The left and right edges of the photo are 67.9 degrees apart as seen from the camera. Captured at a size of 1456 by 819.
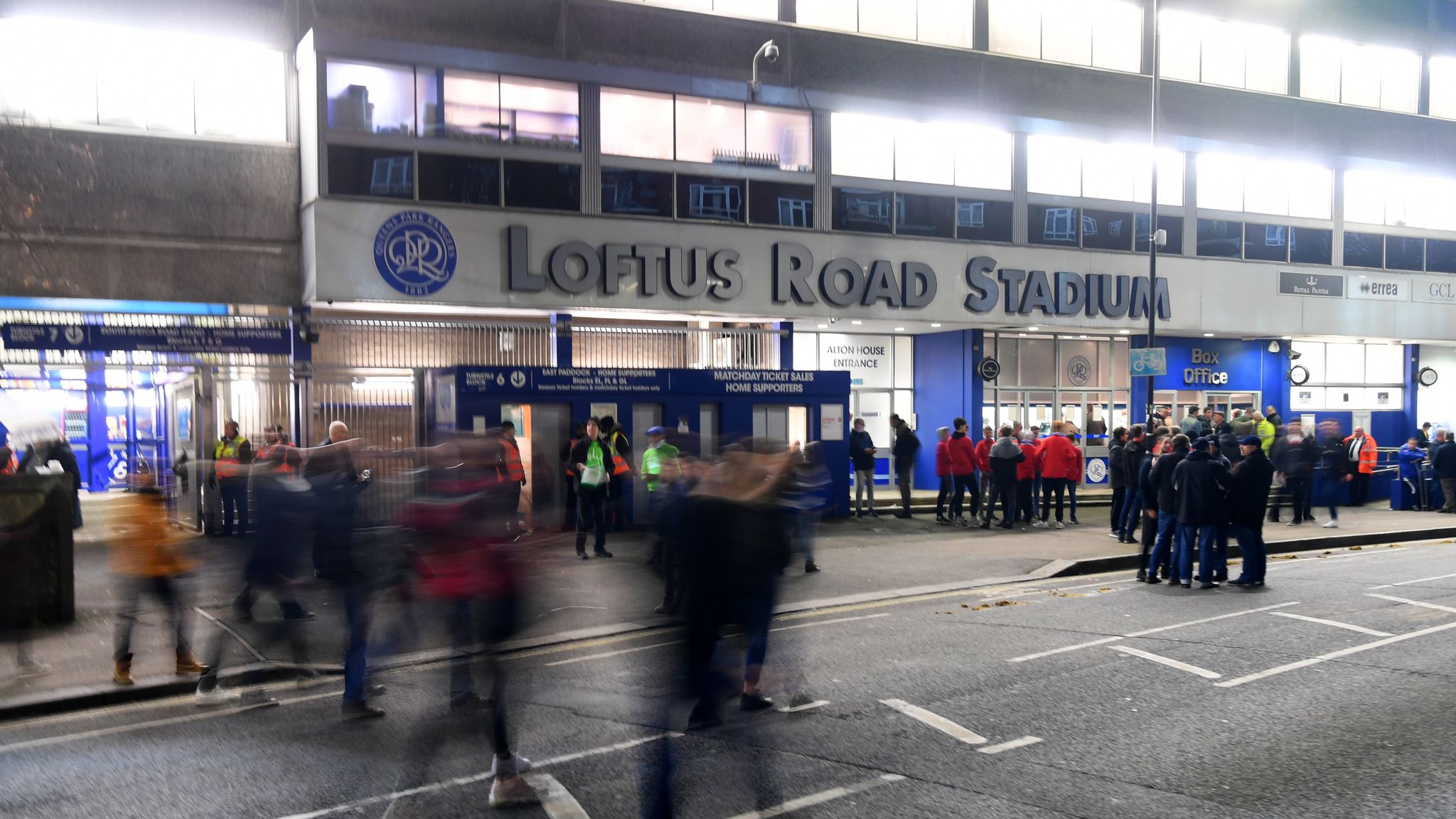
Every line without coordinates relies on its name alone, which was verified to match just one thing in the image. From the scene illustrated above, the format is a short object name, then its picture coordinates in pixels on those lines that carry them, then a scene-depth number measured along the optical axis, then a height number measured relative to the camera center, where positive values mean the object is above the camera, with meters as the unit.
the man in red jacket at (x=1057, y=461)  18.83 -1.36
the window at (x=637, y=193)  20.91 +3.79
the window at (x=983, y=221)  24.03 +3.65
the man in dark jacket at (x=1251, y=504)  12.44 -1.42
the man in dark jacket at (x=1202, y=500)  12.30 -1.34
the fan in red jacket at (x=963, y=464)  19.09 -1.40
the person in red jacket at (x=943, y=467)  19.30 -1.48
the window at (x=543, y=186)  20.17 +3.80
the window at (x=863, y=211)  22.86 +3.71
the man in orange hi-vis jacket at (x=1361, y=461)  23.38 -1.74
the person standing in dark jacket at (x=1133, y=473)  15.99 -1.37
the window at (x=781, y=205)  22.12 +3.74
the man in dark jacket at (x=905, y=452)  19.72 -1.24
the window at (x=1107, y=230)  25.25 +3.60
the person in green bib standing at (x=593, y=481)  14.66 -1.28
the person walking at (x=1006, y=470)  18.50 -1.48
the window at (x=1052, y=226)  24.73 +3.64
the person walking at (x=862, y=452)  19.69 -1.22
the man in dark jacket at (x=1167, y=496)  12.74 -1.35
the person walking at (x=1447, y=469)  21.47 -1.75
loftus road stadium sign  20.44 +2.18
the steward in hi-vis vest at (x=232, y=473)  16.19 -1.24
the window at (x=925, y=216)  23.41 +3.67
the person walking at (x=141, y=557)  7.92 -1.24
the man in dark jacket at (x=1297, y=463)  19.30 -1.46
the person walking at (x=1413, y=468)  22.17 -1.79
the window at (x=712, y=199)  21.50 +3.76
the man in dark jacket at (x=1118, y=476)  16.95 -1.47
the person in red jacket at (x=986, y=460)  19.05 -1.37
